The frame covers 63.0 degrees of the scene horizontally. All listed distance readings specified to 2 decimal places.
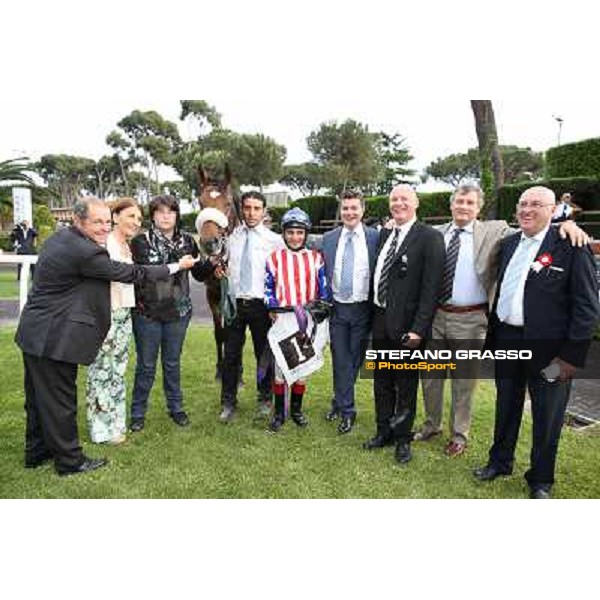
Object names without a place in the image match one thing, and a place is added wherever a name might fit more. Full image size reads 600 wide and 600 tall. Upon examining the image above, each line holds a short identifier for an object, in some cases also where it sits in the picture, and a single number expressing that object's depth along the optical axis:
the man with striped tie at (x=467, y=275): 3.12
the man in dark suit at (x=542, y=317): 2.57
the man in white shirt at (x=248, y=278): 3.71
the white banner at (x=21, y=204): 15.62
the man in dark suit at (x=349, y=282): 3.46
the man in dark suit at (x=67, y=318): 2.79
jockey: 3.51
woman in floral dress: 3.26
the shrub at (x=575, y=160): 10.38
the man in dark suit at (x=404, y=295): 3.01
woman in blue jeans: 3.45
